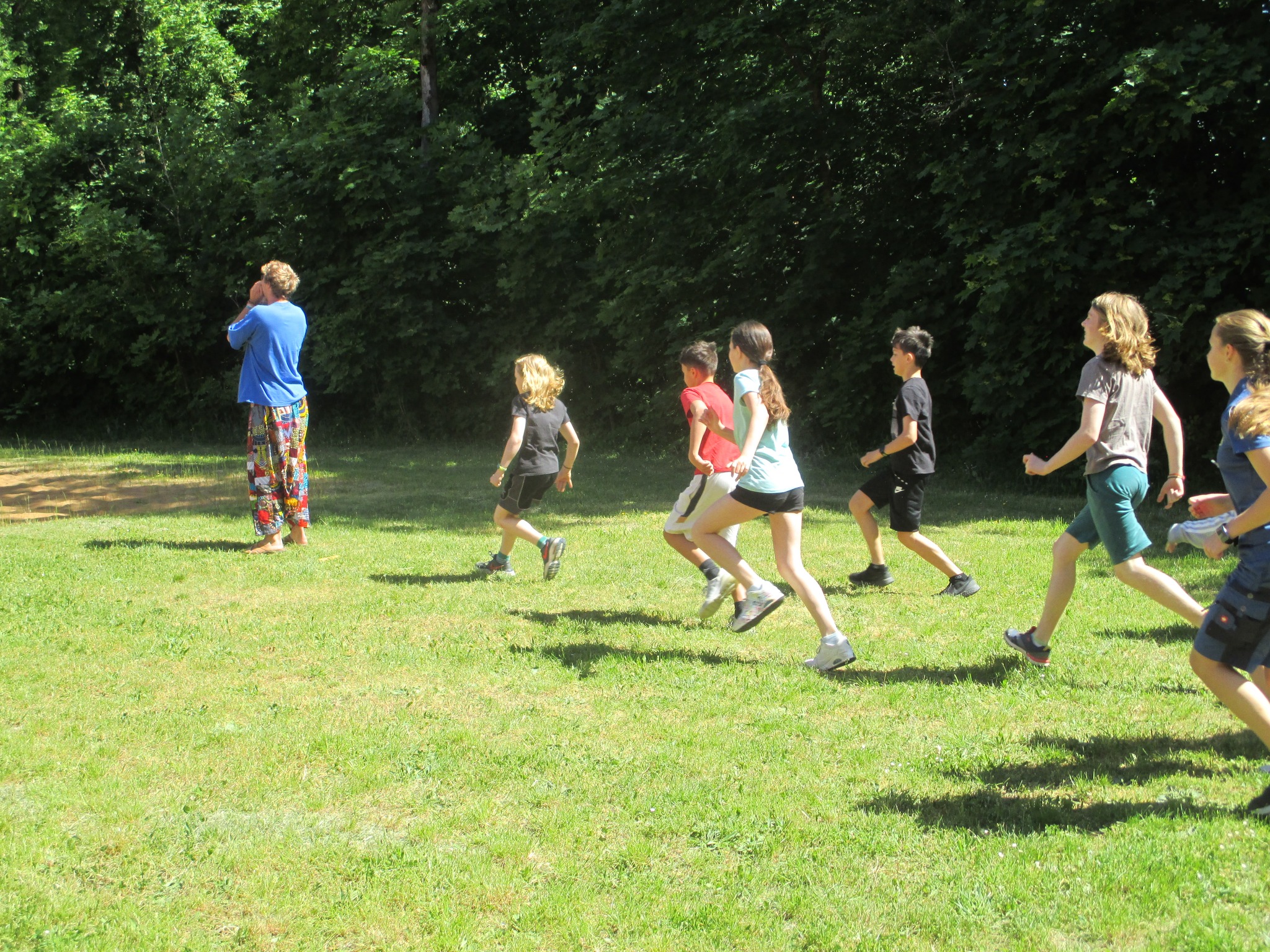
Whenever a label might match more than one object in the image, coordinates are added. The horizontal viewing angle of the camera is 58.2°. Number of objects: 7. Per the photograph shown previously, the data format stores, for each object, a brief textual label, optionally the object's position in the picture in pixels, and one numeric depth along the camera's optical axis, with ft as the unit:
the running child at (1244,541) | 12.93
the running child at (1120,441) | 17.10
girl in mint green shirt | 19.24
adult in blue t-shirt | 30.07
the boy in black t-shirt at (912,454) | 25.30
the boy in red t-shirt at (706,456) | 22.08
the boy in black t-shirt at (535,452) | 26.96
